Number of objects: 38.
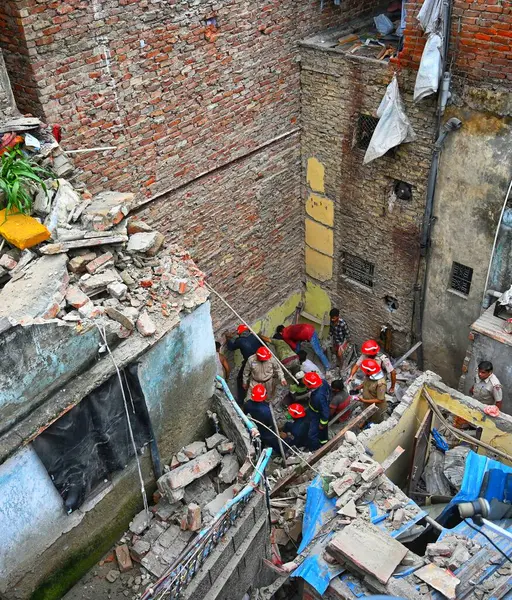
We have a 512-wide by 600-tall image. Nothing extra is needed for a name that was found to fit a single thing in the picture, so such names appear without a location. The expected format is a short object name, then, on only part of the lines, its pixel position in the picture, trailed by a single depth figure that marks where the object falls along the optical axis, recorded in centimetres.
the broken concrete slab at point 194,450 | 681
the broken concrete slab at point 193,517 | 618
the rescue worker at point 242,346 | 1012
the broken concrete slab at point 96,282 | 574
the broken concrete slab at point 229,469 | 667
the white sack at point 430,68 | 799
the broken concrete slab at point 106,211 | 615
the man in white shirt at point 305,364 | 1065
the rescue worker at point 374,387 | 923
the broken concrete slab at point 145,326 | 561
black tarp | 534
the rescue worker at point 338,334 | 1155
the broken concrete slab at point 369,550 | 558
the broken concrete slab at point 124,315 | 549
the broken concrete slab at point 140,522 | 641
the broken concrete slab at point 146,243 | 627
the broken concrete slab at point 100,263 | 592
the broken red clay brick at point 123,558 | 614
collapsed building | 554
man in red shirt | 1118
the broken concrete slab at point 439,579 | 544
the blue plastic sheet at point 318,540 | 584
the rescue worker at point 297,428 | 919
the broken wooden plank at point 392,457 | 756
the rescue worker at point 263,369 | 955
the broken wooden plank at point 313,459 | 831
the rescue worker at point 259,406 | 891
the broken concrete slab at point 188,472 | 639
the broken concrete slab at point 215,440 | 693
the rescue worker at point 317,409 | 898
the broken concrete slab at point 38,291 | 514
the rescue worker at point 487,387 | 859
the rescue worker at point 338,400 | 959
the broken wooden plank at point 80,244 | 582
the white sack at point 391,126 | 890
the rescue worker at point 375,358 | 944
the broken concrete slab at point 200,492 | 658
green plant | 597
